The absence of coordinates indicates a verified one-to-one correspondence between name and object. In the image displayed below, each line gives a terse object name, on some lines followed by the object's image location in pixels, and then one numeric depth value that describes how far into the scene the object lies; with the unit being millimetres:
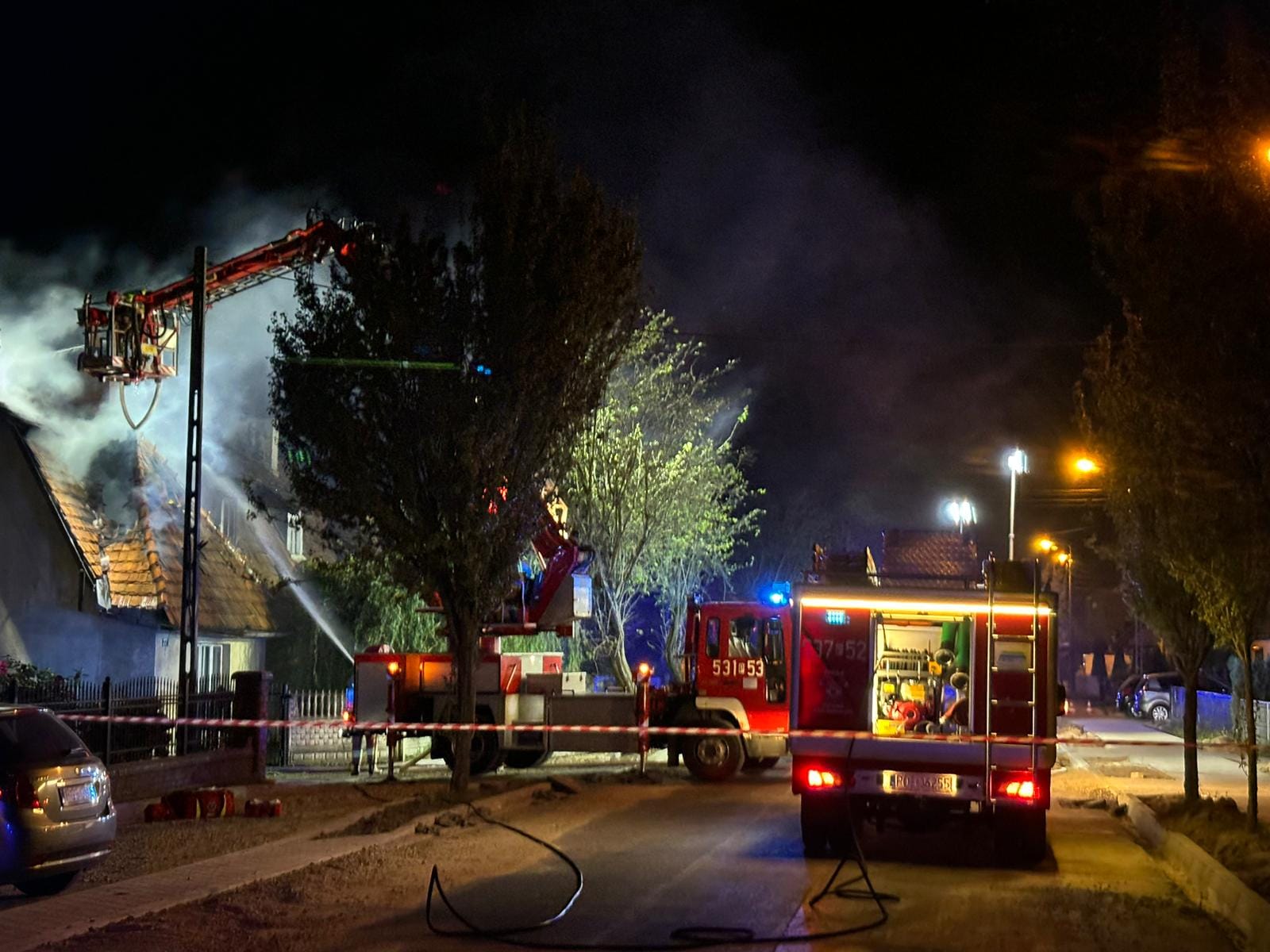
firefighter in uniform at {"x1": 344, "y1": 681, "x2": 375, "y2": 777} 20641
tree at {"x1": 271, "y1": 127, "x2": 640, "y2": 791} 16359
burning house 23156
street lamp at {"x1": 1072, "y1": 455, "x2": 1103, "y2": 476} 16261
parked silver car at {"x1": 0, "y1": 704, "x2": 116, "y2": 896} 9531
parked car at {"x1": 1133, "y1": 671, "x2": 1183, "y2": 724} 34781
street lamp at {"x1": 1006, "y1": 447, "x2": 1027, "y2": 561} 31359
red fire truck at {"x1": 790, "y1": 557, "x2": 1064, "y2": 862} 11602
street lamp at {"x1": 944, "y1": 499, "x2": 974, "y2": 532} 33781
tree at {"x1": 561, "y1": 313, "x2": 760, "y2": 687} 29844
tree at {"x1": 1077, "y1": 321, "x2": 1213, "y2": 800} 13750
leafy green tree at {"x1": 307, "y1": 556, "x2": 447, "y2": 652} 29219
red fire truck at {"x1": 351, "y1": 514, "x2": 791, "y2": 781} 19703
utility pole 18016
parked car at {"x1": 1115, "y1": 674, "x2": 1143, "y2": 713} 39281
